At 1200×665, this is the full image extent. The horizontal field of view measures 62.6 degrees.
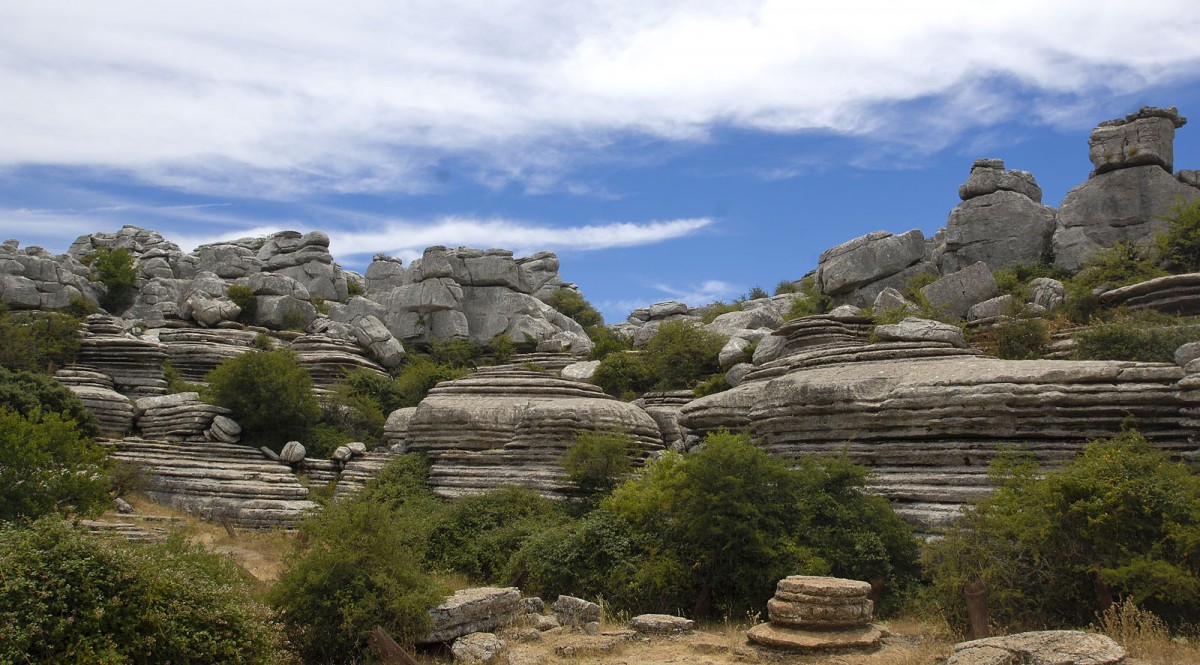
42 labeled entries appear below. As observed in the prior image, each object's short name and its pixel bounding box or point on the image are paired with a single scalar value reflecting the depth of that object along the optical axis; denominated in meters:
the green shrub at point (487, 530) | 17.92
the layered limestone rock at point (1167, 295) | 23.28
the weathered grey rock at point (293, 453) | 26.75
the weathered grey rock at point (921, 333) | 20.20
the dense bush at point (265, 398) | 28.05
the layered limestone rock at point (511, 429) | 21.28
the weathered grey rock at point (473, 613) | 12.47
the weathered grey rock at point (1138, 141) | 35.25
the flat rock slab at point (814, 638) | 11.50
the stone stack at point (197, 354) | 35.19
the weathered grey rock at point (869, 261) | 38.19
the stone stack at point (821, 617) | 11.73
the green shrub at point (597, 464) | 19.58
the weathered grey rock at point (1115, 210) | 34.69
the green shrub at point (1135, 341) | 19.12
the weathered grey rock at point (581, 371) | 33.09
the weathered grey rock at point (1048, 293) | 28.34
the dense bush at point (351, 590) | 11.70
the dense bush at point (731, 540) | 14.54
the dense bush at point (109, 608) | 8.77
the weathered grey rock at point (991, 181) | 38.47
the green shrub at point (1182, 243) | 28.90
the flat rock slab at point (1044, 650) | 9.03
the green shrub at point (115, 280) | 48.03
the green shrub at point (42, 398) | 25.28
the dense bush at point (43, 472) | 16.67
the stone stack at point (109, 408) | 28.04
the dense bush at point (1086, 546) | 11.25
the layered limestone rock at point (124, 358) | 33.62
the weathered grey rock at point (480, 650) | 11.70
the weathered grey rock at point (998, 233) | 37.34
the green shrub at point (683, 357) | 30.08
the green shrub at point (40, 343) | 31.77
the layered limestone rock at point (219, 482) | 22.78
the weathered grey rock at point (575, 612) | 13.68
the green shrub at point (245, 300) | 43.72
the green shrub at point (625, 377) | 31.32
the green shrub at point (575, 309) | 55.56
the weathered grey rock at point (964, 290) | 30.58
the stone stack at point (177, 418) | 27.59
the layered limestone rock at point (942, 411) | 15.13
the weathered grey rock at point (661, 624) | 12.85
